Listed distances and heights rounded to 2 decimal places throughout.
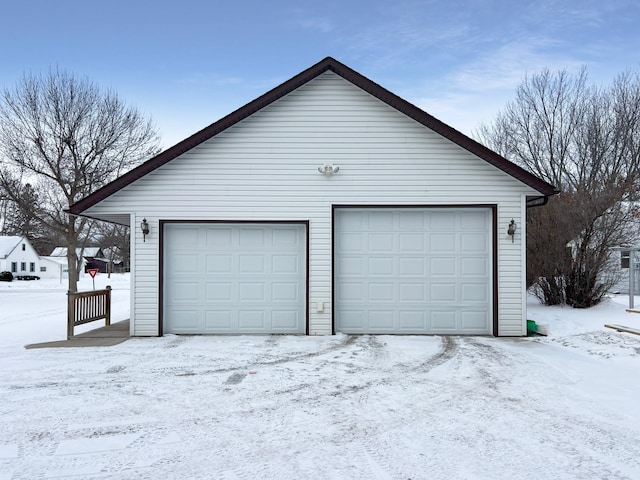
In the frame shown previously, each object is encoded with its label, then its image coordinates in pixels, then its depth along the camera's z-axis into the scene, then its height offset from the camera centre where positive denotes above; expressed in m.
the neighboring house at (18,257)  50.94 -0.90
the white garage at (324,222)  9.86 +0.55
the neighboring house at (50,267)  56.31 -2.19
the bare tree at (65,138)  21.77 +5.09
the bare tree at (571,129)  20.55 +5.29
